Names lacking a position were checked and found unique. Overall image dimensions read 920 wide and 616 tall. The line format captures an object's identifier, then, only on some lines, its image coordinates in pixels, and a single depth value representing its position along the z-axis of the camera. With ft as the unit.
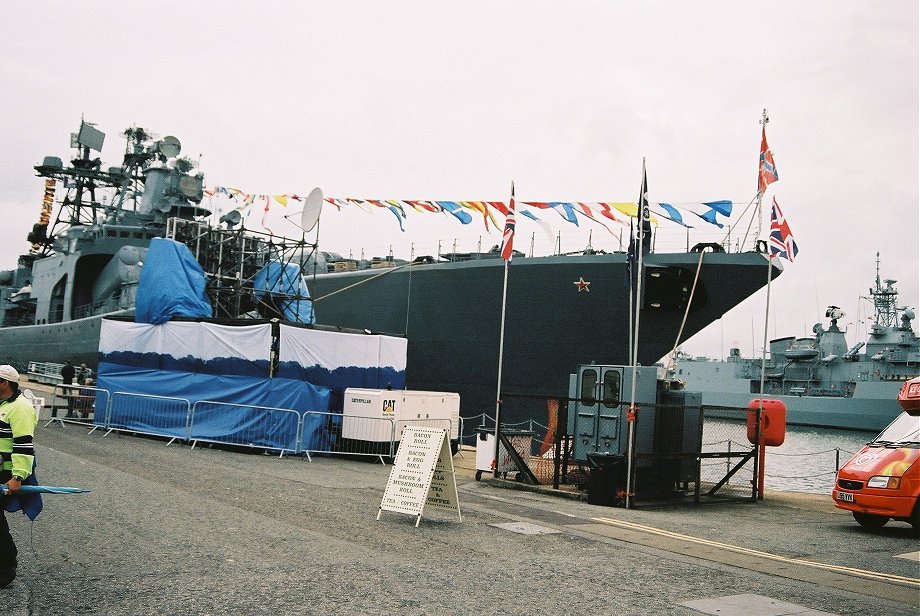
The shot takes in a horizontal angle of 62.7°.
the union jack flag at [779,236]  43.93
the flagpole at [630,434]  35.76
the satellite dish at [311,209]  65.82
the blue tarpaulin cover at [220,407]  51.44
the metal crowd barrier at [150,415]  54.39
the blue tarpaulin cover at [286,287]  73.92
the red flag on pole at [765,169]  44.42
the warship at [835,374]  172.35
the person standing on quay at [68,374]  72.79
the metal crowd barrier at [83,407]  58.49
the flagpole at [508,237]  47.83
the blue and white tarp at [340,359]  53.93
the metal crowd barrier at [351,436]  51.34
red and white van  30.68
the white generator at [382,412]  51.49
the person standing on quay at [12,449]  16.51
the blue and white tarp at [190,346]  54.08
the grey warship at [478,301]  67.46
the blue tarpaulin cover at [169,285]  60.59
